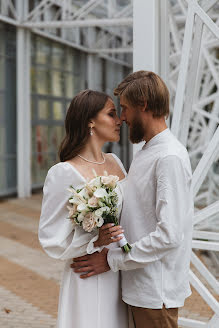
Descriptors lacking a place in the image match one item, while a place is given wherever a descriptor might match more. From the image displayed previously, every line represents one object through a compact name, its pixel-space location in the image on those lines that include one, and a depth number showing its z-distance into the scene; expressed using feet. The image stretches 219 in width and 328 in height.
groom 7.15
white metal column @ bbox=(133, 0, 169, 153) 11.19
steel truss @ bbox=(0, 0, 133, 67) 45.80
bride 8.23
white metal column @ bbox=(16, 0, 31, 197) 48.49
